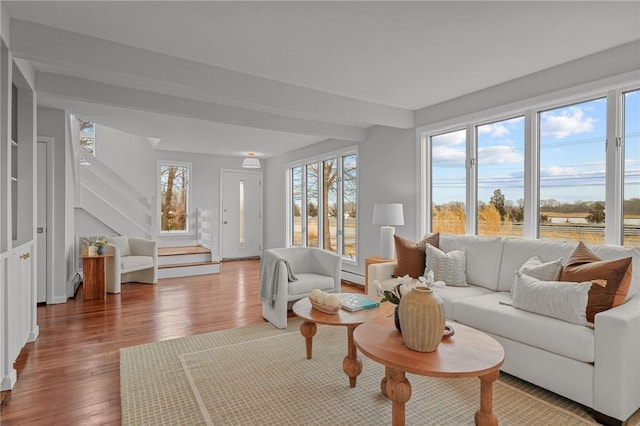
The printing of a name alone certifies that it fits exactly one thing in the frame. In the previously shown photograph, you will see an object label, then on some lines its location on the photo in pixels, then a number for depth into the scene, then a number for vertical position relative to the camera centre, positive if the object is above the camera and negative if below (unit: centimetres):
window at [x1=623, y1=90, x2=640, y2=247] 280 +34
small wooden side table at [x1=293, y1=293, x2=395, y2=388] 240 -77
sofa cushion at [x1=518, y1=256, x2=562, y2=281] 264 -46
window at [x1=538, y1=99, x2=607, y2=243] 304 +36
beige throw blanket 363 -71
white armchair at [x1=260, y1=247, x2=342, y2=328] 360 -75
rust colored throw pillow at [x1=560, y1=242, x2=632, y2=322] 220 -46
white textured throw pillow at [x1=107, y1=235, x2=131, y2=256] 556 -55
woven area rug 205 -121
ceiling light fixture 677 +89
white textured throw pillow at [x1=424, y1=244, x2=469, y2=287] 339 -55
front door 830 -12
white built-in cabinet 238 -7
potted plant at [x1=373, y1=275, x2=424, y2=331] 209 -50
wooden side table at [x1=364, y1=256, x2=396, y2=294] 406 -61
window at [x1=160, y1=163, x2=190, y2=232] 758 +26
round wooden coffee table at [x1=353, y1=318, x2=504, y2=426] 169 -75
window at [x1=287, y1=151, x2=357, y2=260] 606 +11
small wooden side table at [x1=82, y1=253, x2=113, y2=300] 469 -92
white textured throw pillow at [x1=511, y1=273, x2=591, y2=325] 223 -59
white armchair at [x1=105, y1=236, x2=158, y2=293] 546 -79
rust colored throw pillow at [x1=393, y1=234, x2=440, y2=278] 367 -49
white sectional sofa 198 -81
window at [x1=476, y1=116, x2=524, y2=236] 362 +35
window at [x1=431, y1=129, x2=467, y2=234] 419 +35
